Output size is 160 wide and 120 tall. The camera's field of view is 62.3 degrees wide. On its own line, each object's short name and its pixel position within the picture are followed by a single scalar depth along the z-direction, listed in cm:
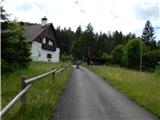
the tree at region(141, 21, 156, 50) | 4521
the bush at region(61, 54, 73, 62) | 3880
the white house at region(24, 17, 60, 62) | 2363
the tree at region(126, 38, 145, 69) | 3522
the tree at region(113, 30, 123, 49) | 5424
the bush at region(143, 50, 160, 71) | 3486
